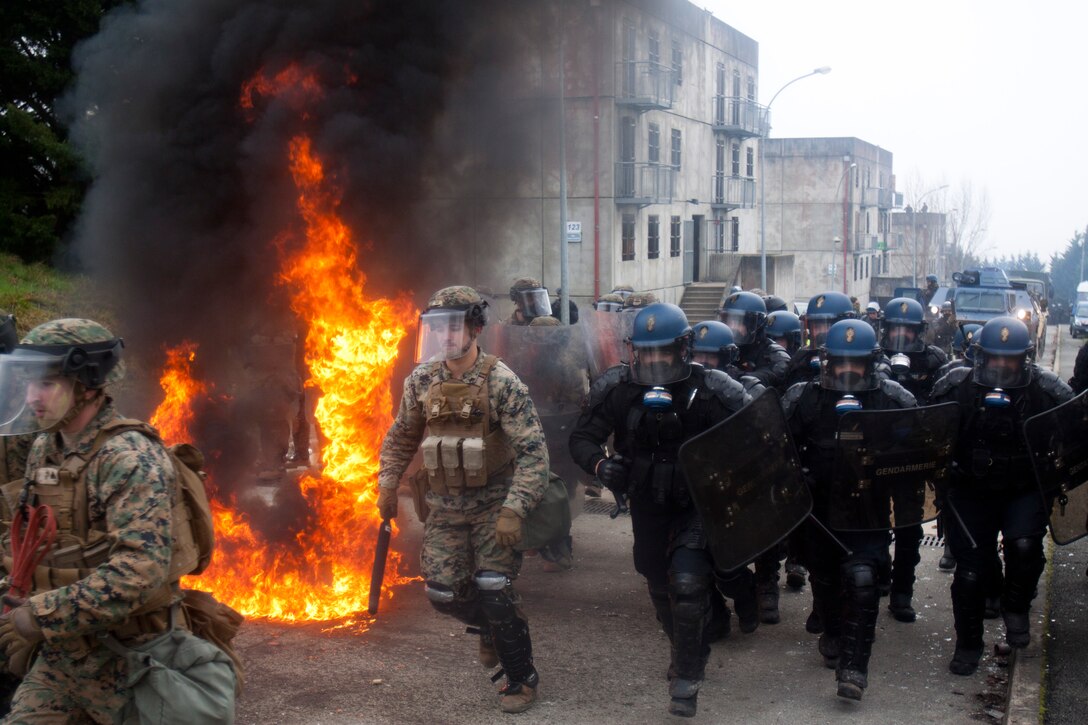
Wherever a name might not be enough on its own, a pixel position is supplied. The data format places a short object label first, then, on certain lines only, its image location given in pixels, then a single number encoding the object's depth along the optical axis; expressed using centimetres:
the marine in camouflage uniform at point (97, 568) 306
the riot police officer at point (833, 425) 537
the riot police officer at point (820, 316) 759
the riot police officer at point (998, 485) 552
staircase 3189
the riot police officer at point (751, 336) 820
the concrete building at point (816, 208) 5019
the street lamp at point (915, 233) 5797
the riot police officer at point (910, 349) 795
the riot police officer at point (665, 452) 497
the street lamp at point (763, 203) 2861
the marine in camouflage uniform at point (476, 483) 505
